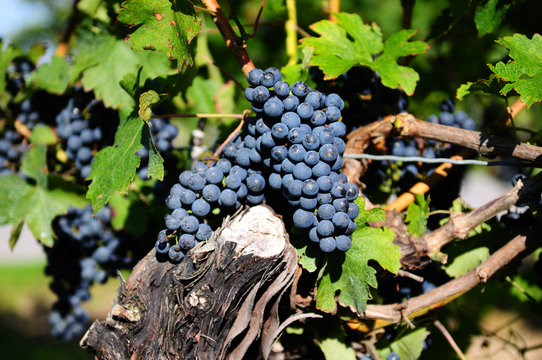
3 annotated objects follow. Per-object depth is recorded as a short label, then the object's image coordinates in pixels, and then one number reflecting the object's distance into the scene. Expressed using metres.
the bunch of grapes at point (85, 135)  1.01
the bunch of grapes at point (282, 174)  0.82
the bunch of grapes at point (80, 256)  1.04
